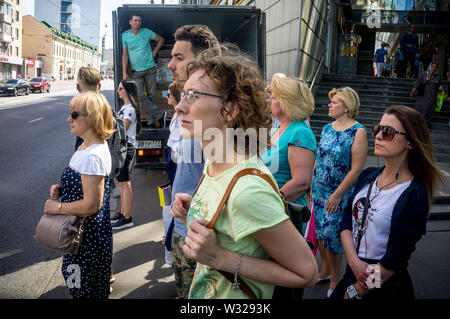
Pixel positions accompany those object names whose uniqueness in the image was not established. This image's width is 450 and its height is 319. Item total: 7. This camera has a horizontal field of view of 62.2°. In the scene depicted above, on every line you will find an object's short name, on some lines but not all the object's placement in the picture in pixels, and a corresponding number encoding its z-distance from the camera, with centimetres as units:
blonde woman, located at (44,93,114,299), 243
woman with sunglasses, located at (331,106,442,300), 204
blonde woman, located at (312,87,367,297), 343
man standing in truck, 688
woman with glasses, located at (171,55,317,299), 123
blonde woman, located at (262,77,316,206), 268
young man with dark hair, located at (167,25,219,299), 217
